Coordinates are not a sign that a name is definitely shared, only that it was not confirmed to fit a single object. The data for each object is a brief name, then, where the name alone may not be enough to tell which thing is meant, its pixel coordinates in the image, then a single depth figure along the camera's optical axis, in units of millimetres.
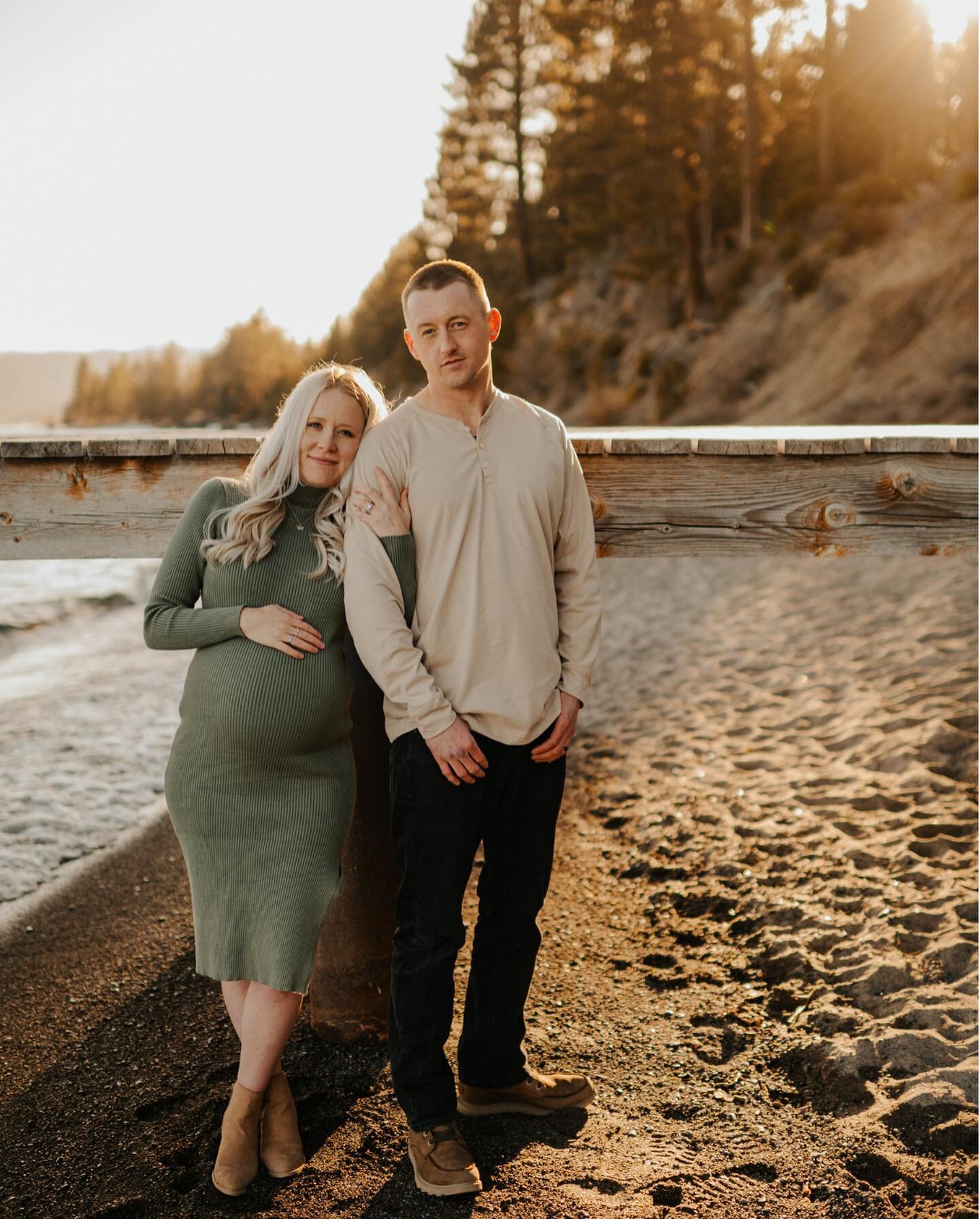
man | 2643
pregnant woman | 2686
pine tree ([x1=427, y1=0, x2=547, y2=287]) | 39562
